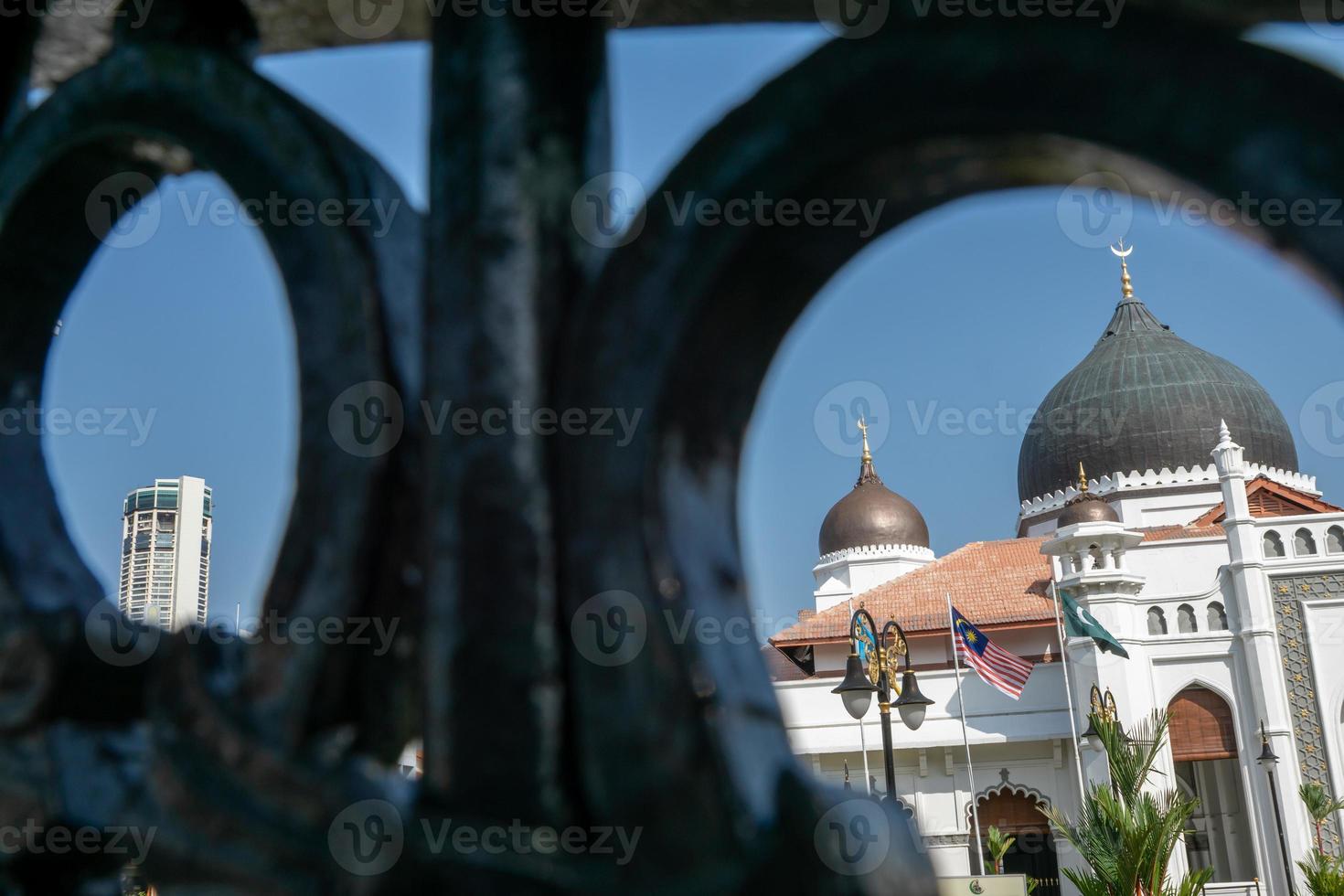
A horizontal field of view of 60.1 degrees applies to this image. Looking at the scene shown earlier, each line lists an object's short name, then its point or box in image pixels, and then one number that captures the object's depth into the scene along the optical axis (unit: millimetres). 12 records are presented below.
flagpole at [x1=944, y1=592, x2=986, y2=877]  19078
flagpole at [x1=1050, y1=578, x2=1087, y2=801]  21984
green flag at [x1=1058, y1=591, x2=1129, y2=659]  19875
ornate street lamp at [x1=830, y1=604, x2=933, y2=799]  9672
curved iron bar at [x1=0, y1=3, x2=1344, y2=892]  609
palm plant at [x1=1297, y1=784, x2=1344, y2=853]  18828
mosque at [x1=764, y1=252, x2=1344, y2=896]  20875
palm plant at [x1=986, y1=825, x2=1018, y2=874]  20672
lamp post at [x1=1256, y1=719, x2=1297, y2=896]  17250
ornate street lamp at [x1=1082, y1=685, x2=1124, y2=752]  19398
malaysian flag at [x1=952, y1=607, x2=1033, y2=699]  17750
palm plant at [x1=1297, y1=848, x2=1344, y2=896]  11965
